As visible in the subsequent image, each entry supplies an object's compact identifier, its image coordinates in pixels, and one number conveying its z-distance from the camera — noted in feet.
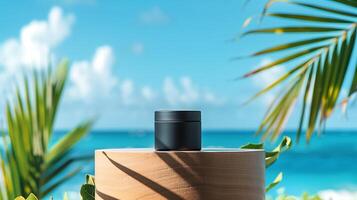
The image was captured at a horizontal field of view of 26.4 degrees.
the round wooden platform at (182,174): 3.36
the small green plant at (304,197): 6.62
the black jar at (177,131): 3.51
